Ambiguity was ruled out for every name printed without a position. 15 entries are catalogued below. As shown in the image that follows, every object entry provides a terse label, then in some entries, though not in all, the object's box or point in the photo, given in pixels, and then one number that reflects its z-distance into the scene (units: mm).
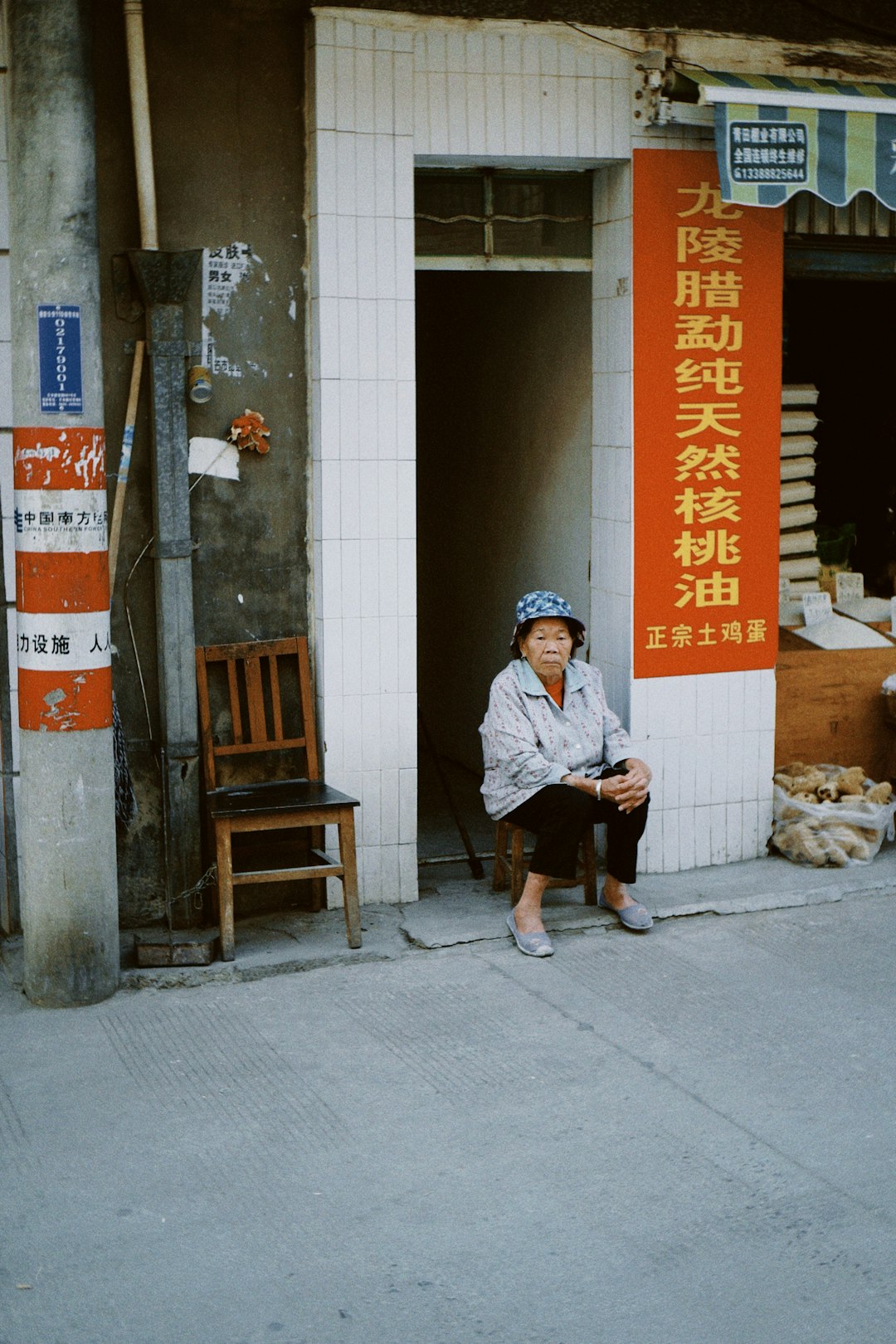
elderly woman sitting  5988
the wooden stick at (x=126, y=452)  5809
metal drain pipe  5645
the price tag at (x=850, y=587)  8172
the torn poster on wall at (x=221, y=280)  5965
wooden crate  7512
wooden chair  5746
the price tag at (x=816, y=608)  7820
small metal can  5855
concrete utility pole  5066
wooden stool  6340
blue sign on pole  5105
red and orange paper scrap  6031
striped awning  6141
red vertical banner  6516
